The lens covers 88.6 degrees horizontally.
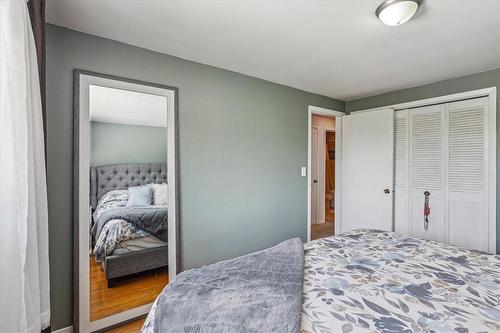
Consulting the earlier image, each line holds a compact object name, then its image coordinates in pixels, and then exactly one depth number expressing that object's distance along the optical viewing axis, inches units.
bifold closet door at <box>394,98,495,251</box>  106.7
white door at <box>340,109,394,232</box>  131.6
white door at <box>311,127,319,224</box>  209.2
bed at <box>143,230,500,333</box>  37.9
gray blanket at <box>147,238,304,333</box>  37.5
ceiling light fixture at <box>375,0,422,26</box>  59.1
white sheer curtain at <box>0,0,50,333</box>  39.6
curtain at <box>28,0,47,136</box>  50.9
